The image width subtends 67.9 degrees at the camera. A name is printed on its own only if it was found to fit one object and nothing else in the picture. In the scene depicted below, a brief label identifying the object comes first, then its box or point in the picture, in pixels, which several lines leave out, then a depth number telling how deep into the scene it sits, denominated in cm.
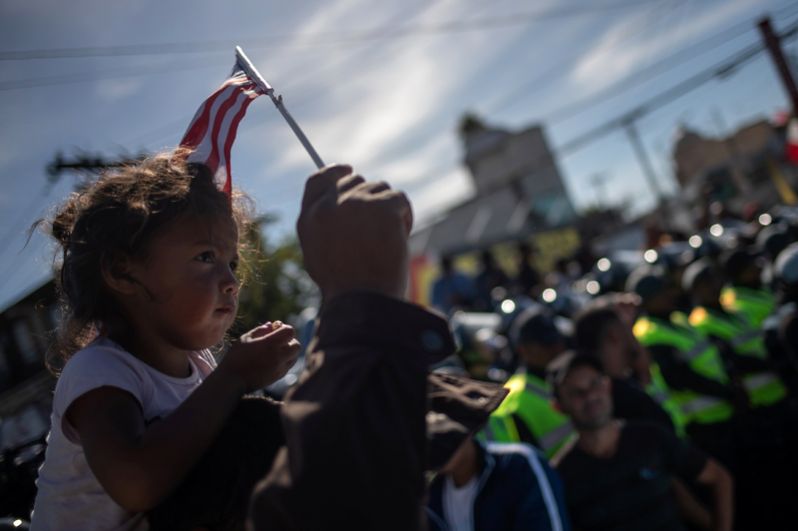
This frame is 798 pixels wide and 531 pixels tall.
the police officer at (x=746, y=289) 588
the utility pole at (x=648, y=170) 2980
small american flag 142
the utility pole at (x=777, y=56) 1141
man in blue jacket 266
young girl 101
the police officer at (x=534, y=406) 377
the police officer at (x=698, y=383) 452
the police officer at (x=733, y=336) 475
